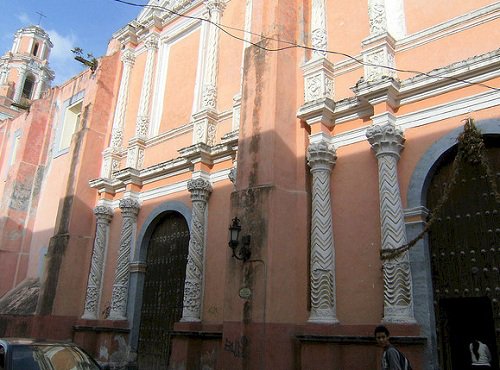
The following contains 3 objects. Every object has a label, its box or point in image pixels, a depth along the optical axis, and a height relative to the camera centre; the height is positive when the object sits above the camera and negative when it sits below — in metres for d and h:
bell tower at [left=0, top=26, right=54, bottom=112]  28.50 +16.15
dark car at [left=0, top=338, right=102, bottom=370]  4.70 -0.16
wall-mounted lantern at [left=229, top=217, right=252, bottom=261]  7.18 +1.56
